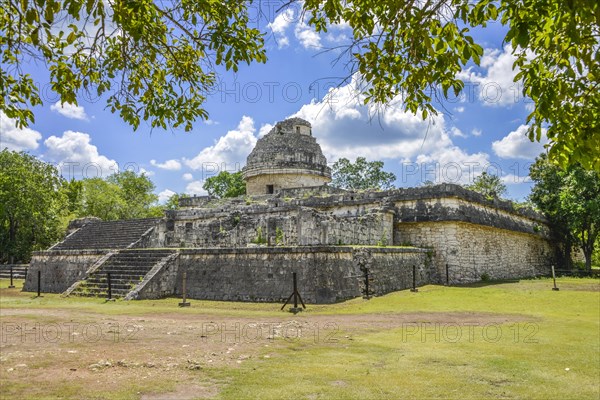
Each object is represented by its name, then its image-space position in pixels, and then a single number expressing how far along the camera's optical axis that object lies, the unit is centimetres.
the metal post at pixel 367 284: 1341
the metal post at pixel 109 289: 1468
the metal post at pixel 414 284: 1541
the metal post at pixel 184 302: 1299
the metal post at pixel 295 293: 1159
